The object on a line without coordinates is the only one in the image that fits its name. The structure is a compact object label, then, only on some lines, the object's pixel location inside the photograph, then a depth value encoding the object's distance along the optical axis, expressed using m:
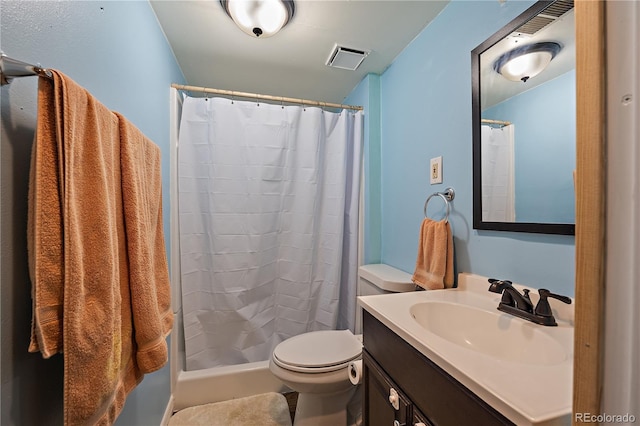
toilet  1.17
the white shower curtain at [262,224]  1.56
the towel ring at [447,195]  1.13
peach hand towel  1.07
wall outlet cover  1.20
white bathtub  1.49
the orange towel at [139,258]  0.66
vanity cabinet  0.49
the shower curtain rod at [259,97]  1.48
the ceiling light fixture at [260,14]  1.11
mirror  0.73
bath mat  1.40
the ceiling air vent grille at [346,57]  1.47
